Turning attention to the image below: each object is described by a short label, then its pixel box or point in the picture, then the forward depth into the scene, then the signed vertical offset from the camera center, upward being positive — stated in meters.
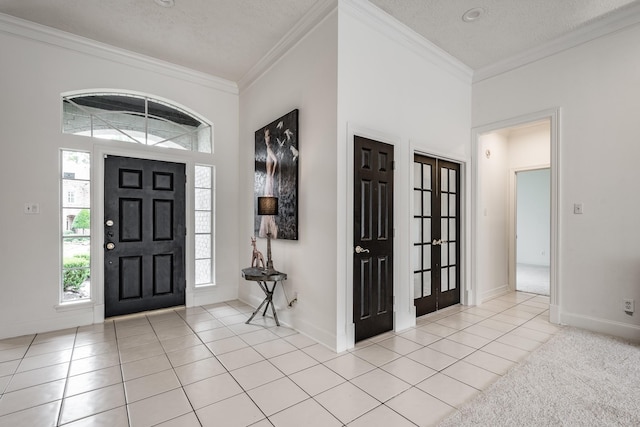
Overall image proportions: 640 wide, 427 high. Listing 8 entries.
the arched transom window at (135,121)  3.74 +1.25
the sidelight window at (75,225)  3.62 -0.15
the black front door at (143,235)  3.86 -0.30
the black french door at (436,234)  3.92 -0.28
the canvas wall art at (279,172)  3.50 +0.52
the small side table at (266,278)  3.46 -0.74
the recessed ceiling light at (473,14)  3.14 +2.13
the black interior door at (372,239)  3.11 -0.27
